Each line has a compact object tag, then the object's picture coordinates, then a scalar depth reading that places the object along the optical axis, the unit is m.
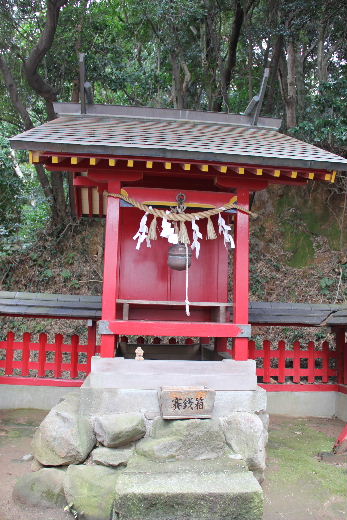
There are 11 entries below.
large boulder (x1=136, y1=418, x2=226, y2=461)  4.28
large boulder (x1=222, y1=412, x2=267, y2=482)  4.43
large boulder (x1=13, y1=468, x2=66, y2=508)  4.12
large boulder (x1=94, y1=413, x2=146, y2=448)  4.35
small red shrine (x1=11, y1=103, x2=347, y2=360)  4.86
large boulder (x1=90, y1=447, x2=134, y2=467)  4.28
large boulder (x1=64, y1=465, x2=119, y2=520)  3.86
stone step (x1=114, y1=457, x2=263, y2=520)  3.57
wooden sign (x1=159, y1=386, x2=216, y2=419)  4.52
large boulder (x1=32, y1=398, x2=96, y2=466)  4.34
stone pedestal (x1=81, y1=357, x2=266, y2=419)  4.66
